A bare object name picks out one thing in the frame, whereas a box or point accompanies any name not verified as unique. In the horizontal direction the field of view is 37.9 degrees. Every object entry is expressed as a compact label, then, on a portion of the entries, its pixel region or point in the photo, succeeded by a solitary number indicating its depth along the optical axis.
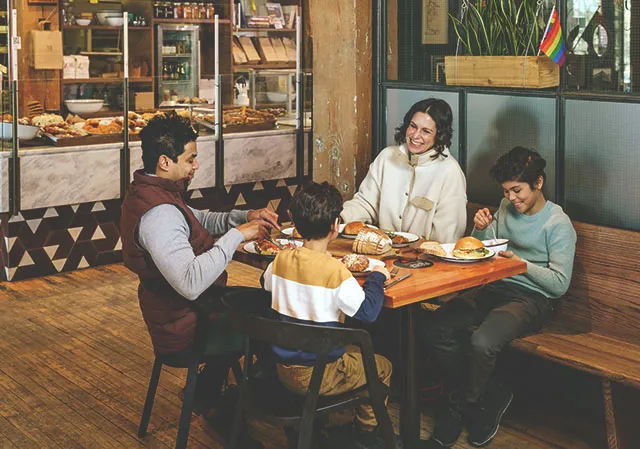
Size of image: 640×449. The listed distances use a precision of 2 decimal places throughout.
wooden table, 3.15
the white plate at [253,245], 3.67
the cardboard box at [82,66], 7.54
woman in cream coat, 4.17
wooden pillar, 4.87
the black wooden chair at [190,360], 3.35
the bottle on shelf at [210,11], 8.36
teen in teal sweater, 3.61
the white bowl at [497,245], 3.59
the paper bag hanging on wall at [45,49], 7.40
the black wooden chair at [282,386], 2.75
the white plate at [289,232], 3.95
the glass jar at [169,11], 8.09
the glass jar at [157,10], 8.03
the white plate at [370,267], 3.30
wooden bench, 3.37
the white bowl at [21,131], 5.95
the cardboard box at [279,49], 8.83
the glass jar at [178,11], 8.13
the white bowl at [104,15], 7.79
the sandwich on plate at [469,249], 3.51
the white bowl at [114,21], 7.80
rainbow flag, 4.02
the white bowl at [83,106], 6.70
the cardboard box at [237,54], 8.56
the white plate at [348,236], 3.98
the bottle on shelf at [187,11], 8.21
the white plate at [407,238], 3.82
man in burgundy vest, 3.25
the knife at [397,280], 3.18
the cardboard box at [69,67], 7.53
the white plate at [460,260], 3.49
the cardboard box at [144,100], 7.07
